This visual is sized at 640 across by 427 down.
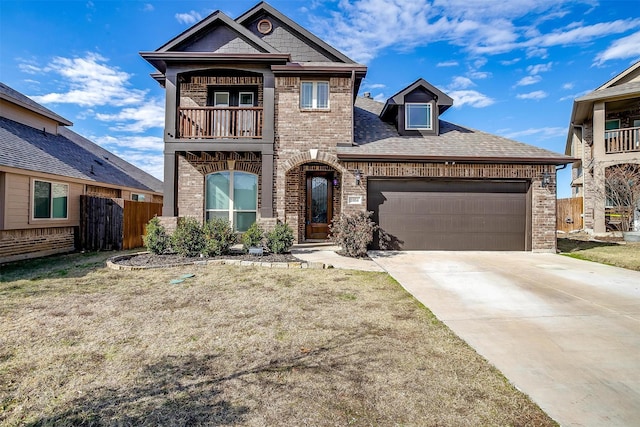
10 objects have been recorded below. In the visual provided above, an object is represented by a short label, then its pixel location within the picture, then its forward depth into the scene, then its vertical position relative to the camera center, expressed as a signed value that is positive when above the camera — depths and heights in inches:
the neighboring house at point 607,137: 549.6 +148.1
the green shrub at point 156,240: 338.0 -29.2
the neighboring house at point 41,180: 356.2 +45.0
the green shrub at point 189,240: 322.0 -27.5
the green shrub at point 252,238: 337.7 -26.3
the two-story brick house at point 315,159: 391.2 +72.2
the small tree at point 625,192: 496.1 +42.2
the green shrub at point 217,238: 323.3 -25.4
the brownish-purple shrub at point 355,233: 341.7 -19.9
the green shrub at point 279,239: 340.8 -27.3
